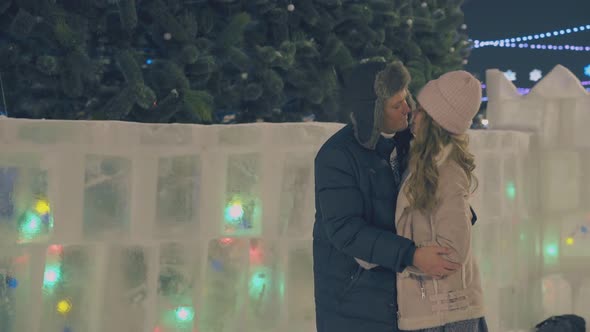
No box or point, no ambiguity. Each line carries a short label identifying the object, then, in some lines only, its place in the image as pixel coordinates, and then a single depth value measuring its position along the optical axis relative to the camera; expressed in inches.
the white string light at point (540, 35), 513.1
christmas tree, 193.9
